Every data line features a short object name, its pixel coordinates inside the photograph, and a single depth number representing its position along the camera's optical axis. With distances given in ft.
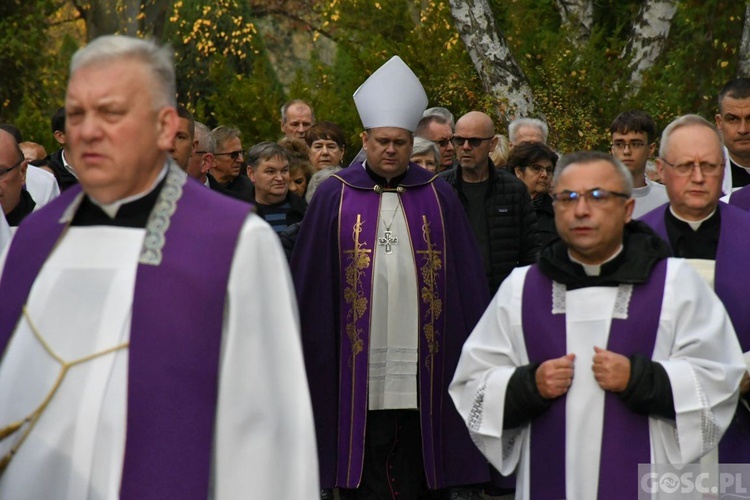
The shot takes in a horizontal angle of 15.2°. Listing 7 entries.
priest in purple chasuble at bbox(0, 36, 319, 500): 24.99
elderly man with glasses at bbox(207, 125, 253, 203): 63.55
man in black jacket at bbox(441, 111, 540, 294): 55.74
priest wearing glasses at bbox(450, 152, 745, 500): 31.88
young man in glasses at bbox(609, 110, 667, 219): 56.45
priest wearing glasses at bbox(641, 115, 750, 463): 38.04
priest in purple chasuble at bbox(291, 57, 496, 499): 48.62
